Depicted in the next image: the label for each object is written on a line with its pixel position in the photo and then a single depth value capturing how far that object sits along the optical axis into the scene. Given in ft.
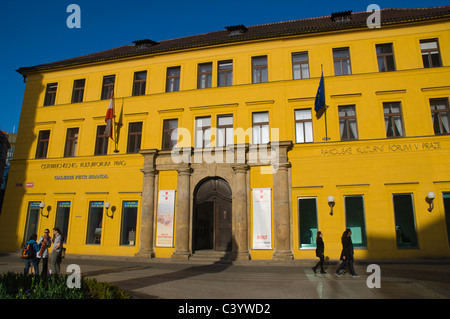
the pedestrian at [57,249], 37.64
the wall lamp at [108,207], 67.41
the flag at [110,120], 69.05
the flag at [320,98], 59.36
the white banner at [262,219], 58.90
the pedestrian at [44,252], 39.93
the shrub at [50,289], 22.41
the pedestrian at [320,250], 43.90
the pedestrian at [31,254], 38.29
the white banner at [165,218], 63.82
